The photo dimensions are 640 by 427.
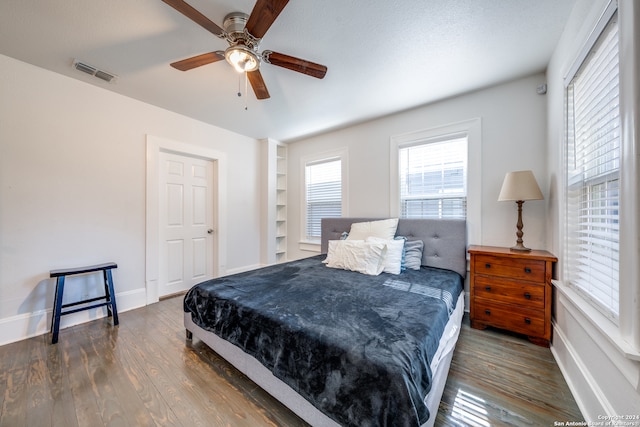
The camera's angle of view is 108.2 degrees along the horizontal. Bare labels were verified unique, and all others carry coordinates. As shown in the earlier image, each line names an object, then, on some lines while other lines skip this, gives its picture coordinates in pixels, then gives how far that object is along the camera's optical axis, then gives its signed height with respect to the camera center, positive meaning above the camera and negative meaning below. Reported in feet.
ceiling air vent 7.04 +4.49
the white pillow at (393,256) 7.61 -1.45
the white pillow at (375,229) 9.13 -0.67
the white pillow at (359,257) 7.52 -1.49
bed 3.11 -2.13
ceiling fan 4.22 +3.75
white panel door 10.41 -0.44
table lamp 6.72 +0.68
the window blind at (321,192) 12.56 +1.16
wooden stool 6.85 -2.71
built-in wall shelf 13.70 +0.64
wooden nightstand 6.37 -2.27
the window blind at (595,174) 3.88 +0.78
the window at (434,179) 8.96 +1.42
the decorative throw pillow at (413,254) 8.22 -1.48
